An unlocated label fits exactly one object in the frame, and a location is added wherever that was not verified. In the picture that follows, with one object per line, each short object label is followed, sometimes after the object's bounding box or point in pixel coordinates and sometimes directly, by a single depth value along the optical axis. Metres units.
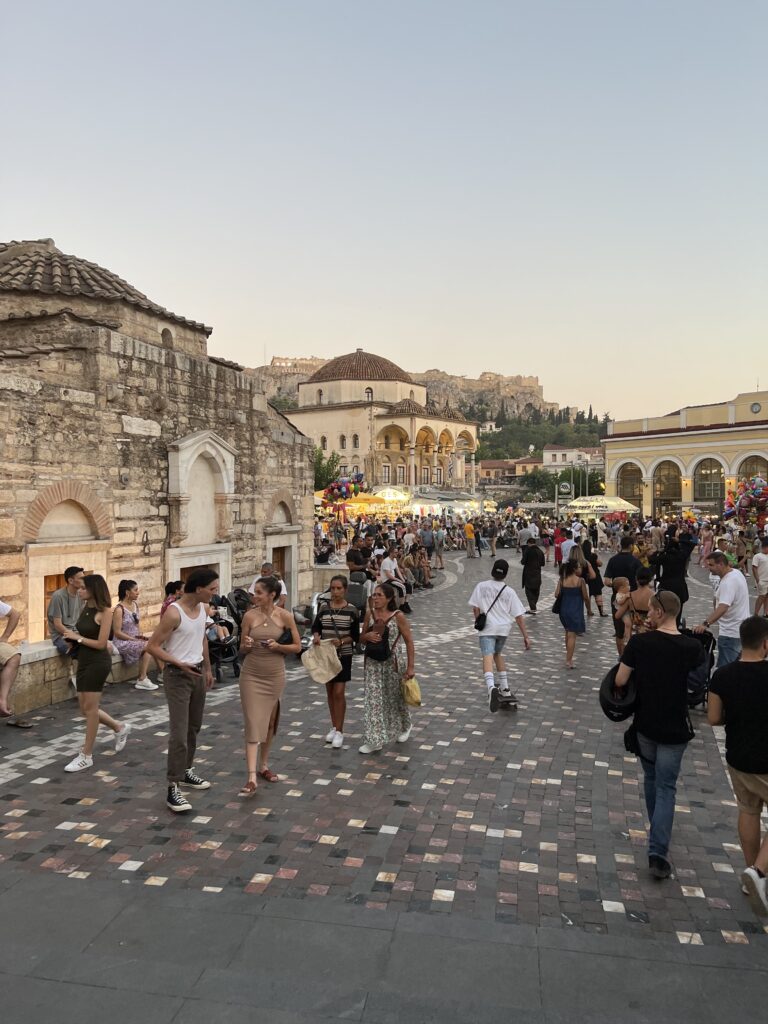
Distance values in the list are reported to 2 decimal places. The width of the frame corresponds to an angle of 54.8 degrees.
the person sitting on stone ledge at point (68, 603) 7.90
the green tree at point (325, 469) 58.97
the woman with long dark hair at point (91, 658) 6.19
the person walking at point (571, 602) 10.41
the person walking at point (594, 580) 14.70
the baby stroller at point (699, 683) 7.39
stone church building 8.86
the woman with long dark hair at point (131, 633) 8.75
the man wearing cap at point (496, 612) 8.50
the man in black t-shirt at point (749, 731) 4.07
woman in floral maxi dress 6.67
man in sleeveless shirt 5.38
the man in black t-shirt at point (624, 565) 10.42
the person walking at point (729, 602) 7.92
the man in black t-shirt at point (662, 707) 4.42
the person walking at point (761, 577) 10.91
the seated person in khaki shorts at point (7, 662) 6.88
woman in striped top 6.78
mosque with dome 66.62
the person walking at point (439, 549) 25.40
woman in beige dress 5.76
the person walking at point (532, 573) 15.15
